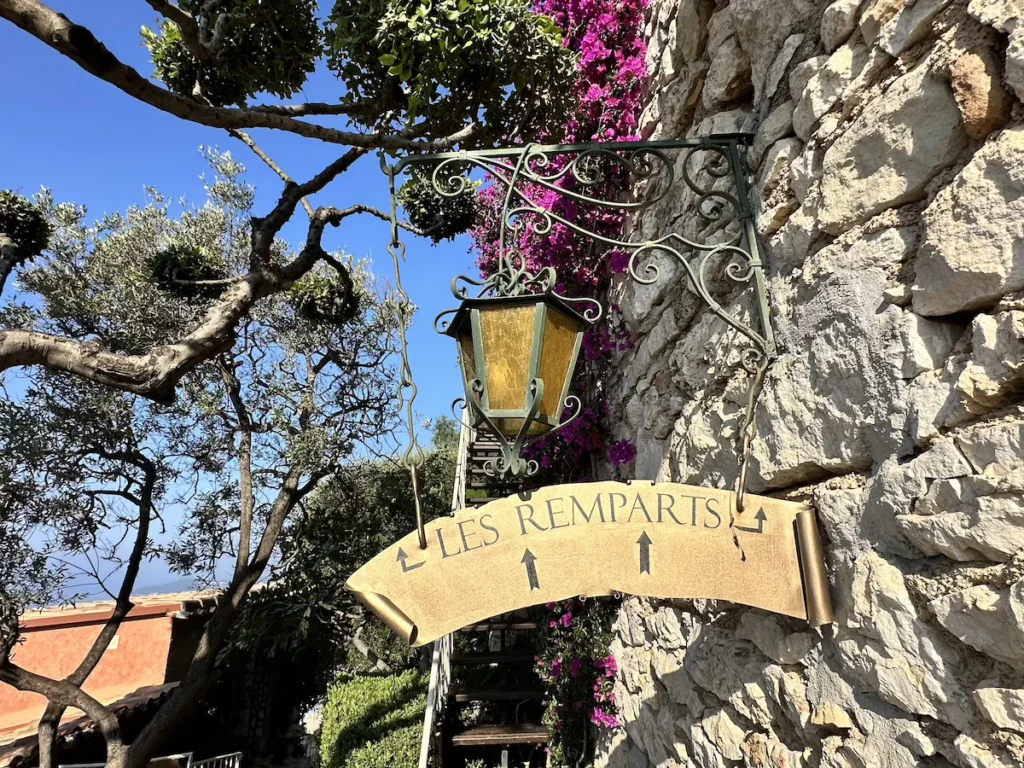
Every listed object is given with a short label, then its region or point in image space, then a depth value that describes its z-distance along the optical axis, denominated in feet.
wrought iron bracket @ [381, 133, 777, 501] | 5.26
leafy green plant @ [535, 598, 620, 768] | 10.52
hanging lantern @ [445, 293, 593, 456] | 5.01
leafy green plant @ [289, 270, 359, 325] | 23.24
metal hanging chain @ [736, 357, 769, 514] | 4.48
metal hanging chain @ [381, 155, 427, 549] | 4.67
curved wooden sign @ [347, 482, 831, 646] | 4.38
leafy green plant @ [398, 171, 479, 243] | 19.33
